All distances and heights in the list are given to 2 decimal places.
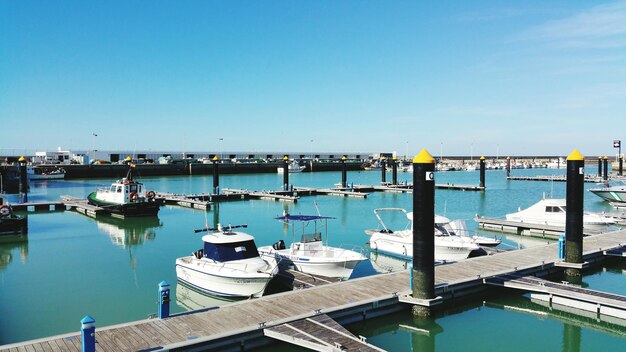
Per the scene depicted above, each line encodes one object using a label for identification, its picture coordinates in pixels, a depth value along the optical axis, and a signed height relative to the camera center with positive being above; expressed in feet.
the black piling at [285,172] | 204.15 -5.11
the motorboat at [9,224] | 104.47 -13.46
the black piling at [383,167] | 248.73 -3.64
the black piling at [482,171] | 223.30 -5.21
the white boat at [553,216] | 112.78 -13.26
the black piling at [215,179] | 187.44 -7.12
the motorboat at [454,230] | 85.30 -12.20
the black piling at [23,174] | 160.31 -4.31
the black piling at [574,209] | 66.54 -6.65
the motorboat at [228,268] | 57.26 -12.85
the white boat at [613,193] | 162.09 -11.47
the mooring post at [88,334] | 35.42 -12.41
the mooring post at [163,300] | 44.19 -12.37
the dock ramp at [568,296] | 52.60 -15.00
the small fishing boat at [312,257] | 63.46 -12.72
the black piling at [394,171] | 234.17 -5.33
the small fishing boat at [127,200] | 136.36 -11.06
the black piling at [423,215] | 49.65 -5.50
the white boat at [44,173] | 309.22 -7.71
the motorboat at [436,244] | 77.82 -13.91
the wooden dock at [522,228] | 107.65 -15.50
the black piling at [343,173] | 221.66 -5.91
